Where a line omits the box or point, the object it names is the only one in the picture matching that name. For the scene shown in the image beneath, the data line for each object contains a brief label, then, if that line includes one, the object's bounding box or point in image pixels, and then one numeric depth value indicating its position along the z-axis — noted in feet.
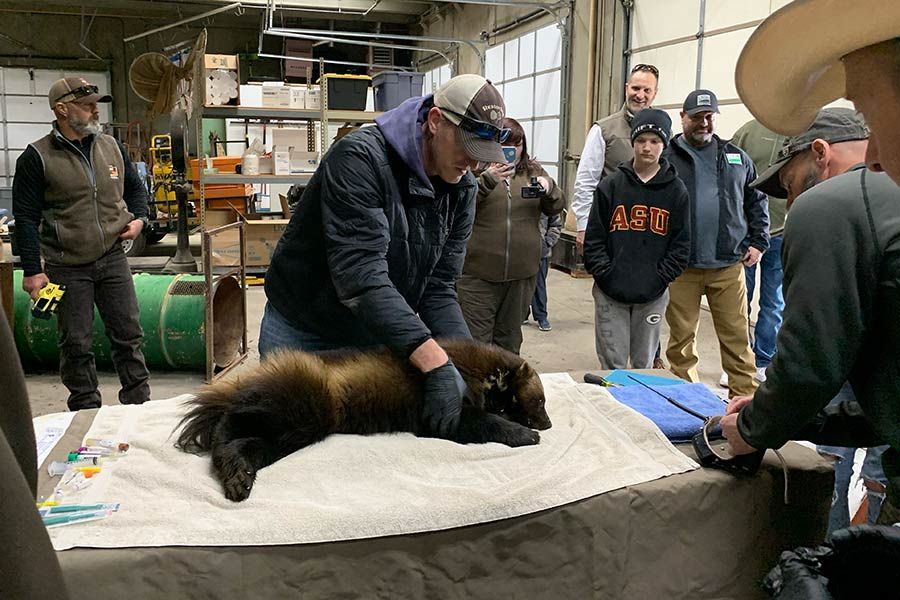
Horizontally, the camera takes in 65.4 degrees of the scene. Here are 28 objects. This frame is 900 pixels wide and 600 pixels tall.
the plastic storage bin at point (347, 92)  26.66
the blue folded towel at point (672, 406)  7.26
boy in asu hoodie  12.74
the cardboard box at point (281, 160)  25.73
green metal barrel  16.44
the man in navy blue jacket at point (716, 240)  13.67
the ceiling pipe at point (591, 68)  29.71
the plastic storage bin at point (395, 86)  26.53
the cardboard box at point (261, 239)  26.94
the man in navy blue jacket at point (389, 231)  6.64
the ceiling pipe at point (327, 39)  36.81
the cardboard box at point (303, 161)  26.81
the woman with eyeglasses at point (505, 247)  14.05
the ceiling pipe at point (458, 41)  41.77
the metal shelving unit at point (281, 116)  25.09
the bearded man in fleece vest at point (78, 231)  12.63
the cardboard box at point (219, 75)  25.21
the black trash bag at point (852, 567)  4.62
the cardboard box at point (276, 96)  26.53
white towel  5.26
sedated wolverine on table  6.27
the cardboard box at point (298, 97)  26.76
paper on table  6.50
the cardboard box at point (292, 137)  31.01
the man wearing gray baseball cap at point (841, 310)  4.80
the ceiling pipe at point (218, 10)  40.23
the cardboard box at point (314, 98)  26.91
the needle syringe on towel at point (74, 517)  5.12
